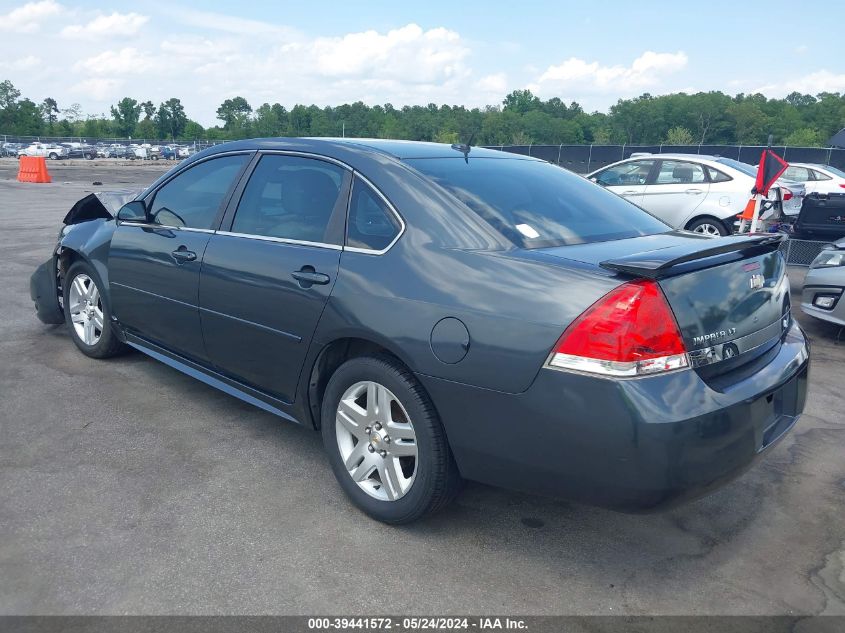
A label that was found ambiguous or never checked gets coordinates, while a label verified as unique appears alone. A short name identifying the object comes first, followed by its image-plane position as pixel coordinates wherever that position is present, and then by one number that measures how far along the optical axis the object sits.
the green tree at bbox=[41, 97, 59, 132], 112.51
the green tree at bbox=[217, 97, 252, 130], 121.33
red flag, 8.96
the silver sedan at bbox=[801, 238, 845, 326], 5.98
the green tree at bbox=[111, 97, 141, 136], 116.94
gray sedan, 2.46
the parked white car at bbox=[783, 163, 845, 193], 14.81
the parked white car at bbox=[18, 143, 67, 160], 52.12
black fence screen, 27.00
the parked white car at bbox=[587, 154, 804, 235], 10.36
